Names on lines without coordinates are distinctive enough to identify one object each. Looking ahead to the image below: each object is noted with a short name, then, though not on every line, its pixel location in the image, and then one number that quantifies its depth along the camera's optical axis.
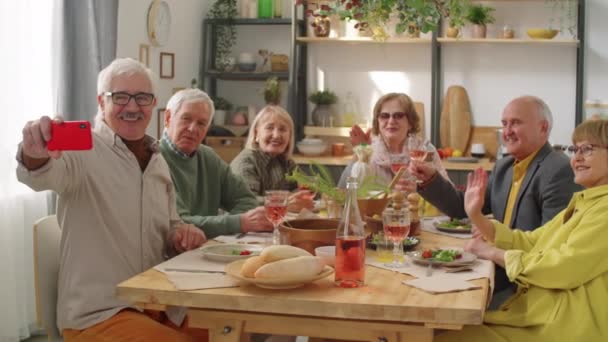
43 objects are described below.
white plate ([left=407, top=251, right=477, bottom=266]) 2.31
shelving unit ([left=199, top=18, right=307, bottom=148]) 5.89
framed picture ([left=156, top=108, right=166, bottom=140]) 5.30
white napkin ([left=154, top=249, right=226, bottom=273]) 2.28
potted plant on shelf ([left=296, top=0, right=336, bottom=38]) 5.89
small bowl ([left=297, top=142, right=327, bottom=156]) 5.89
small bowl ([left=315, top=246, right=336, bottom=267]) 2.25
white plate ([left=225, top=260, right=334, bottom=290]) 1.97
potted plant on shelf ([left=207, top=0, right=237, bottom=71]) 6.01
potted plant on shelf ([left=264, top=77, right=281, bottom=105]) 5.88
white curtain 3.68
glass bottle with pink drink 2.08
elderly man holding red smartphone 2.34
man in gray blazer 2.97
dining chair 2.40
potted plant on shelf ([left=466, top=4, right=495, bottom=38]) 5.57
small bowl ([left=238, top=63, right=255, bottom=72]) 6.00
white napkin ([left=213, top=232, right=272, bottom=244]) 2.71
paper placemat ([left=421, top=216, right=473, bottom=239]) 2.87
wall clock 5.14
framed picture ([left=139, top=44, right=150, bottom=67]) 5.03
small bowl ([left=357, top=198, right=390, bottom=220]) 2.70
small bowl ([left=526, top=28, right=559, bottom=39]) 5.57
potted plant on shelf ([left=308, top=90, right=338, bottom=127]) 6.04
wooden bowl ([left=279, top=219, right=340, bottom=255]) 2.37
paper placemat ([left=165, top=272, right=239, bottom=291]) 2.06
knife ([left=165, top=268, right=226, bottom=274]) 2.24
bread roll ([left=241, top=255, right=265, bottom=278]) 2.02
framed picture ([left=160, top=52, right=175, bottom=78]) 5.39
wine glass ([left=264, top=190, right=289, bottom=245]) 2.54
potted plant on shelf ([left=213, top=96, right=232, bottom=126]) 6.04
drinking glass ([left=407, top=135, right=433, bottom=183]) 3.31
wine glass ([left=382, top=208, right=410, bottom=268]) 2.31
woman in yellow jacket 2.26
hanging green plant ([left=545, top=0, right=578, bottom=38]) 5.73
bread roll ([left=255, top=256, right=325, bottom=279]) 1.98
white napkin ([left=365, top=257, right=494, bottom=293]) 2.09
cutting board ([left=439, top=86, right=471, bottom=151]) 5.89
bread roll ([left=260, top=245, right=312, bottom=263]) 2.04
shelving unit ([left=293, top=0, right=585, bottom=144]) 5.66
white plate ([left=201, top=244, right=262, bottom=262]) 2.34
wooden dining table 1.91
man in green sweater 3.24
